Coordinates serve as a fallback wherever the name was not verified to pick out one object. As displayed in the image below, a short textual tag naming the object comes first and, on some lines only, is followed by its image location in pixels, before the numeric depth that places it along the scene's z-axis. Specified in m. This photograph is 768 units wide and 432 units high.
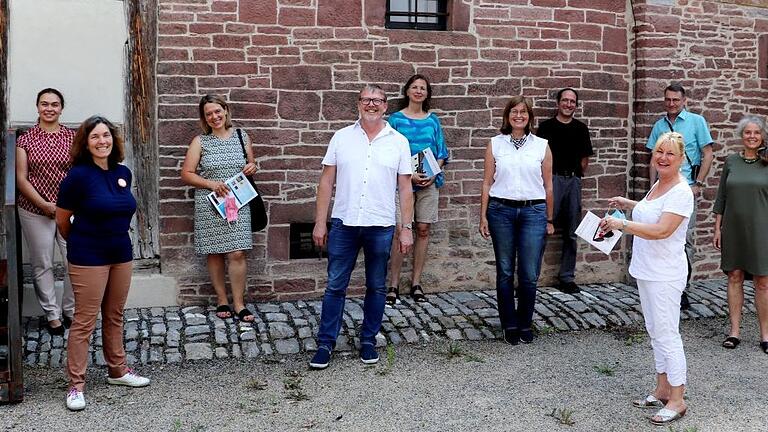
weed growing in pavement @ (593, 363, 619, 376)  5.53
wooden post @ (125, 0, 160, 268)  6.79
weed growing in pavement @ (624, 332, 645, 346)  6.25
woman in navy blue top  4.74
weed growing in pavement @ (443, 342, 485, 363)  5.78
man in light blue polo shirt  7.36
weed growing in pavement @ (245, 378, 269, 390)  5.13
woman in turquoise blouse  6.94
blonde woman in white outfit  4.51
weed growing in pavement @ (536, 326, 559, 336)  6.46
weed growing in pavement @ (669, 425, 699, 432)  4.46
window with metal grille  7.45
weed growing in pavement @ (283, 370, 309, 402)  4.97
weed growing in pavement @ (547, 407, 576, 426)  4.60
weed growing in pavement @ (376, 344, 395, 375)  5.50
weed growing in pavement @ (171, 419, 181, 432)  4.45
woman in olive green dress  6.04
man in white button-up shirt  5.44
